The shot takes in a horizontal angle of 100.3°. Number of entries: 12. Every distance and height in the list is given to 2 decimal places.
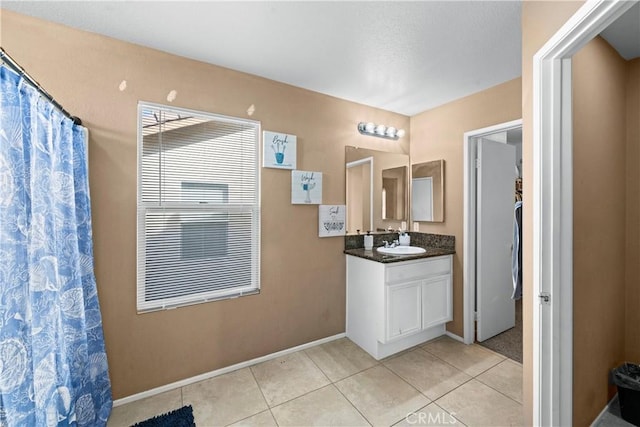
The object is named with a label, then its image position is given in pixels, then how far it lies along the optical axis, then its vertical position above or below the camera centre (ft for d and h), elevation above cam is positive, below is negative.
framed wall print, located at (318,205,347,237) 8.91 -0.31
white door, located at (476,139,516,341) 9.11 -0.90
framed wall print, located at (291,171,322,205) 8.39 +0.75
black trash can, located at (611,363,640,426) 5.39 -3.77
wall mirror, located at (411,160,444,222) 9.86 +0.77
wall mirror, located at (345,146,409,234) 9.61 +0.84
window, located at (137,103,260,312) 6.57 +0.08
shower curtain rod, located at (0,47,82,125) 2.99 +1.72
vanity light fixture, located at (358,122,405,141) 9.77 +3.06
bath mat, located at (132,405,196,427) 5.59 -4.48
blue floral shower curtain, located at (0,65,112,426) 3.18 -0.88
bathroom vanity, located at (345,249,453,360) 7.92 -2.81
